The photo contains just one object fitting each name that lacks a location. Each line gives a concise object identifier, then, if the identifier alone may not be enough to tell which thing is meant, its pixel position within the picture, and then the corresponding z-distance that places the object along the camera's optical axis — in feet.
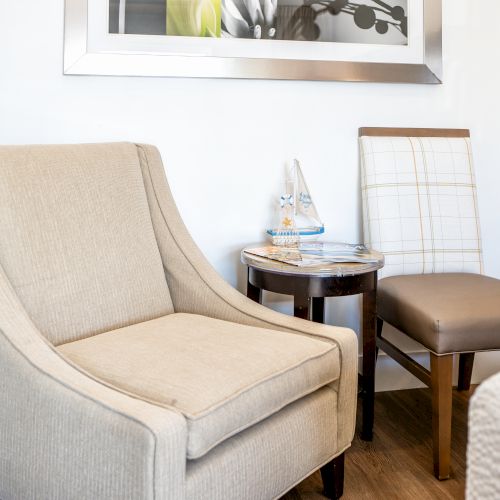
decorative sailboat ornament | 7.21
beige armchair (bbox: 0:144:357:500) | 3.81
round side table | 5.99
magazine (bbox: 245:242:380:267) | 6.25
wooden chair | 7.15
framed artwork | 7.04
